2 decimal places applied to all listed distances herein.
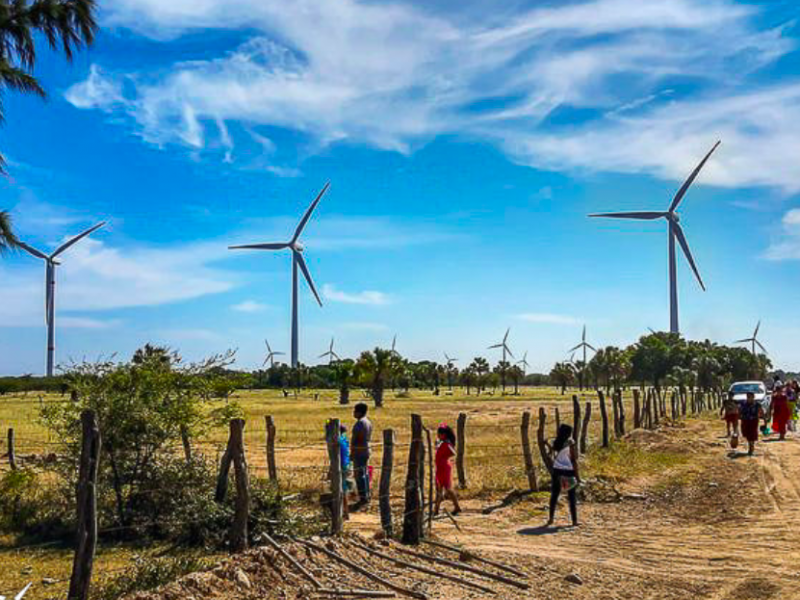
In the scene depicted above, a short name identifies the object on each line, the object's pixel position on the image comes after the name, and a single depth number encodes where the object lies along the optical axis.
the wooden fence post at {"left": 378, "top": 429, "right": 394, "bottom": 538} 11.79
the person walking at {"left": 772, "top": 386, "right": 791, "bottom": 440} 27.20
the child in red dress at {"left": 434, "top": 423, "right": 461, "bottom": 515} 14.13
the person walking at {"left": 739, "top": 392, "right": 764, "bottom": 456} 22.12
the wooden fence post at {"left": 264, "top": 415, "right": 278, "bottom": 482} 17.00
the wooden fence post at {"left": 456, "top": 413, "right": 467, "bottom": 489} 17.92
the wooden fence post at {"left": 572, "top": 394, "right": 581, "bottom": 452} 21.15
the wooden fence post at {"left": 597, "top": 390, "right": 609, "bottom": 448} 24.61
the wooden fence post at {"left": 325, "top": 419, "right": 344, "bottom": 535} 11.19
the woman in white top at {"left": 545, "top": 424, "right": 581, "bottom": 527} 13.64
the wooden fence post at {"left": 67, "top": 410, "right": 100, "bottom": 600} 8.41
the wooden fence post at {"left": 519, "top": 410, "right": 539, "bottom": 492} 17.31
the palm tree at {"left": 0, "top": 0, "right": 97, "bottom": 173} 16.59
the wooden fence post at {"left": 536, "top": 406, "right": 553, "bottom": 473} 17.28
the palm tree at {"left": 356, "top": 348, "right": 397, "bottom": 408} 61.00
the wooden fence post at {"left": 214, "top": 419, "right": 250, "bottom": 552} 10.50
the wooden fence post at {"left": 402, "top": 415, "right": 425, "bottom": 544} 11.55
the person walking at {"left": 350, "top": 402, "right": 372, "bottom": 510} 14.71
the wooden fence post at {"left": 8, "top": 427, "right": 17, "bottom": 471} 19.26
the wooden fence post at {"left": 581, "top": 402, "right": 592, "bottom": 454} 23.06
